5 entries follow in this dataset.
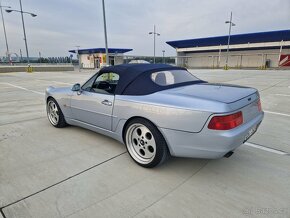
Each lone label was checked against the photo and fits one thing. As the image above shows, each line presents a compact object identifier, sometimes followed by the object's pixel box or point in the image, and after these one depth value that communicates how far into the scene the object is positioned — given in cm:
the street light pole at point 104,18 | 1220
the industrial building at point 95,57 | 4865
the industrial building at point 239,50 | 3958
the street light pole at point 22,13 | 2547
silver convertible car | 235
